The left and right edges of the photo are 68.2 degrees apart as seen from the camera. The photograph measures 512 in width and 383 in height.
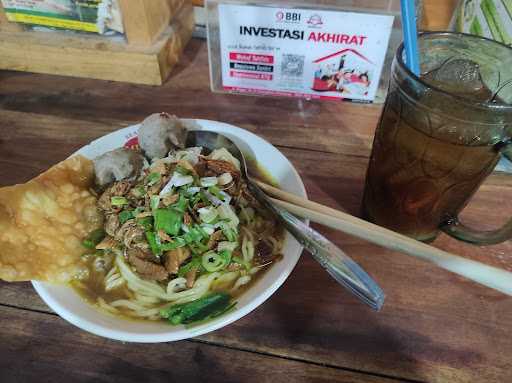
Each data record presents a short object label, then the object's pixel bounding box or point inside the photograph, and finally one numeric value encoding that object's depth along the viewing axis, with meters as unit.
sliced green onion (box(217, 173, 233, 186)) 0.26
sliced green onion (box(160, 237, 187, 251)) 0.24
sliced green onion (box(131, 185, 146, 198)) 0.26
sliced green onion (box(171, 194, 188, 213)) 0.24
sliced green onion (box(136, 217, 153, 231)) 0.24
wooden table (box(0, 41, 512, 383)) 0.21
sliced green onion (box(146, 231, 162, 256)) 0.24
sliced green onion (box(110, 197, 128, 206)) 0.25
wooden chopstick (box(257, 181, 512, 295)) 0.18
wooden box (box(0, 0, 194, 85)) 0.38
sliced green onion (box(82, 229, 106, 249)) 0.25
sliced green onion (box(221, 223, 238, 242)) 0.25
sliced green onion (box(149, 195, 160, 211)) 0.25
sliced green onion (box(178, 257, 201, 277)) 0.24
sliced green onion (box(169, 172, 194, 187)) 0.25
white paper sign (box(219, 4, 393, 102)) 0.32
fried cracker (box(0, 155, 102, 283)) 0.22
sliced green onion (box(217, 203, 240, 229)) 0.25
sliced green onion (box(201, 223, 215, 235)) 0.24
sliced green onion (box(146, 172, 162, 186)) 0.25
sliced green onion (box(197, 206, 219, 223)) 0.24
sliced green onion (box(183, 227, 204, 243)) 0.24
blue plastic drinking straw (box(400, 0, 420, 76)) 0.20
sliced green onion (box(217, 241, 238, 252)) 0.25
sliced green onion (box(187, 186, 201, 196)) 0.25
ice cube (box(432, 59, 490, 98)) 0.23
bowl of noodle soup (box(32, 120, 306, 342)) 0.19
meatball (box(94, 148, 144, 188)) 0.26
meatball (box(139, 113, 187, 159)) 0.28
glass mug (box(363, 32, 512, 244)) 0.19
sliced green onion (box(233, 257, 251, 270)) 0.25
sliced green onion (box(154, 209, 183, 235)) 0.24
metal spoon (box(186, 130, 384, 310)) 0.19
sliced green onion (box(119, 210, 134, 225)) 0.25
